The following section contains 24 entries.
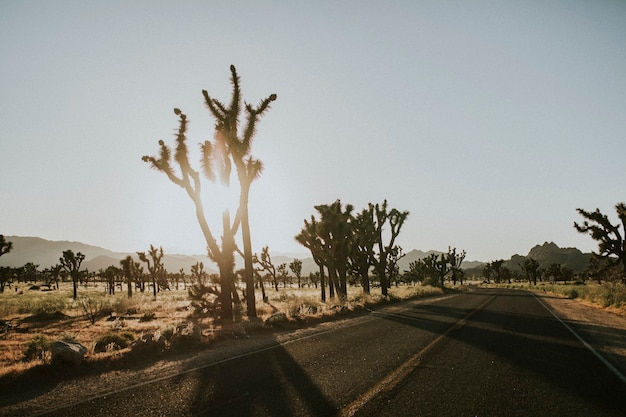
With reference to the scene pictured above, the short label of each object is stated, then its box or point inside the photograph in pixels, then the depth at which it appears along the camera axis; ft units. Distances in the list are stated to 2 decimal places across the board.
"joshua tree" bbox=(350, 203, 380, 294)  99.55
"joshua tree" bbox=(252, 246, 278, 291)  136.15
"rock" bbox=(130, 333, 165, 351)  27.44
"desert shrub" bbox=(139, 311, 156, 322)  61.83
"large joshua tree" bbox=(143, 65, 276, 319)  48.06
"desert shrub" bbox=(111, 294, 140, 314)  73.53
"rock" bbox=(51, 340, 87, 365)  22.98
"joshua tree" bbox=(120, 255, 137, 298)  145.72
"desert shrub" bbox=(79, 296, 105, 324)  63.00
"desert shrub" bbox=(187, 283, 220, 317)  64.64
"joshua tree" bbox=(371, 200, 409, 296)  100.83
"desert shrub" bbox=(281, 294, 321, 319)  47.15
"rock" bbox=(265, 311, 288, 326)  41.50
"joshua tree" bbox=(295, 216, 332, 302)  84.94
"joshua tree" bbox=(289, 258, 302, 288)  237.41
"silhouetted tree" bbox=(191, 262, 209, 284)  205.87
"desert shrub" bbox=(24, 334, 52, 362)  25.91
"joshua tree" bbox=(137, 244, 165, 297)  151.02
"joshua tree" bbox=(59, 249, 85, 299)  140.50
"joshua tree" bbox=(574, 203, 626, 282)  75.87
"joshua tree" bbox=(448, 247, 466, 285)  192.13
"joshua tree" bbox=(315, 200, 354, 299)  80.94
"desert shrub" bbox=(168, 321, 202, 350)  29.37
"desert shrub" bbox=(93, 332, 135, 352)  29.00
